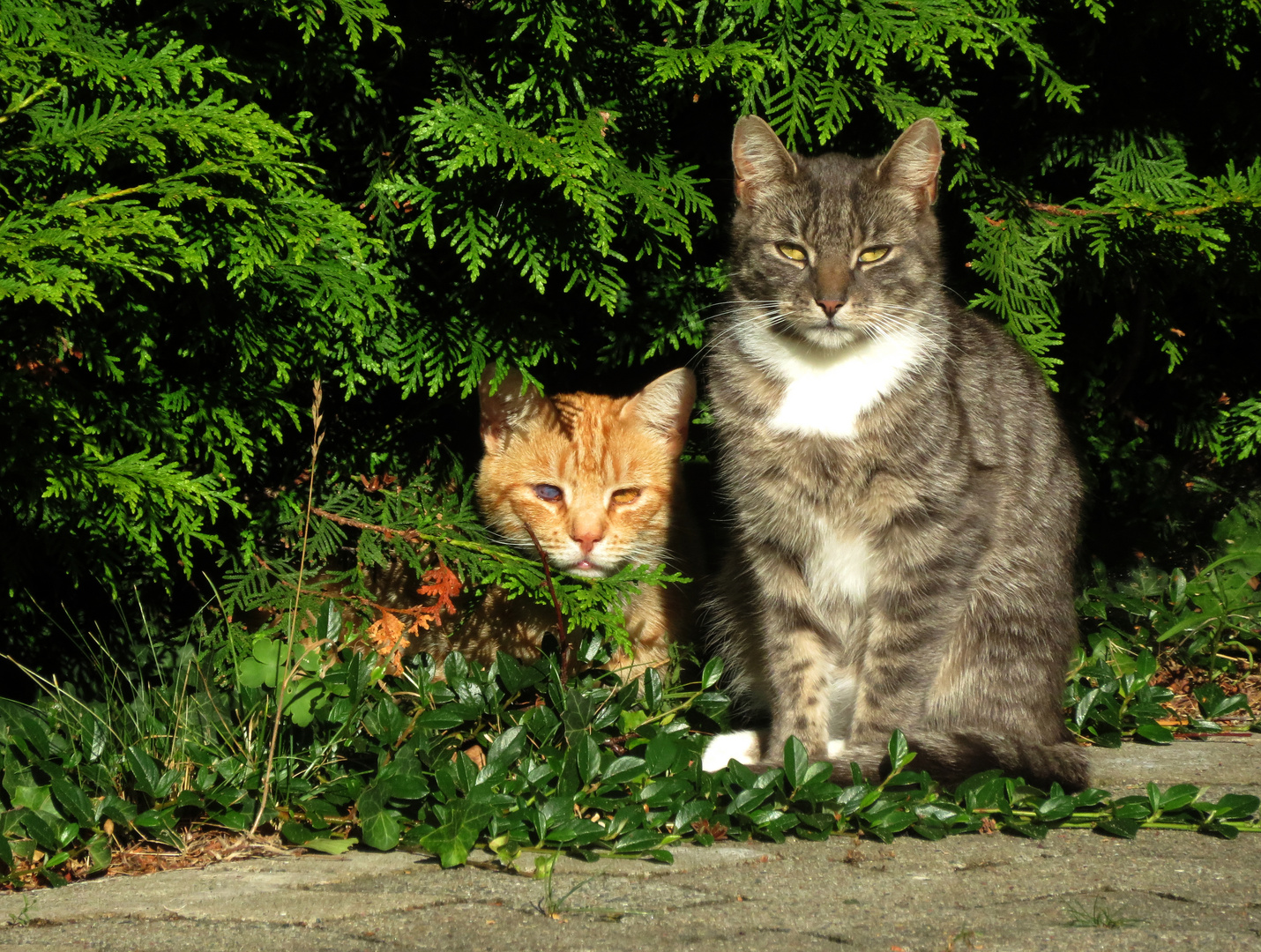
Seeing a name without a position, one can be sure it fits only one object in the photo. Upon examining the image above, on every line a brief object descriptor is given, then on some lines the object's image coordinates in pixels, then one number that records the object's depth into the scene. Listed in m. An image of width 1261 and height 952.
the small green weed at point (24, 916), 4.02
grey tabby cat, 6.08
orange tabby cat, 7.18
